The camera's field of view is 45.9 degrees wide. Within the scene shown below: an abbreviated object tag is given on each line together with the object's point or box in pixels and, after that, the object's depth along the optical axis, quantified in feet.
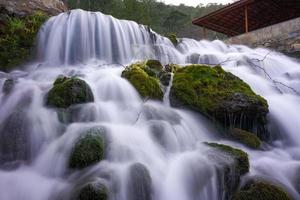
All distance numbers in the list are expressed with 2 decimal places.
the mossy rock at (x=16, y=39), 32.81
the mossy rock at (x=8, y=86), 22.97
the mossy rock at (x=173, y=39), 41.29
